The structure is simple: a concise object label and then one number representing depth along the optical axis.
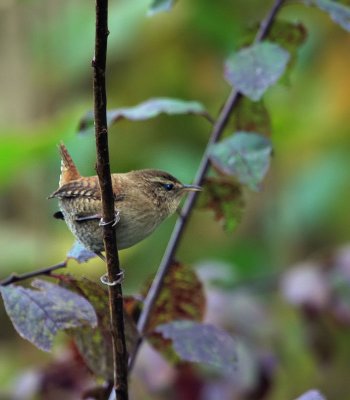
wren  4.34
